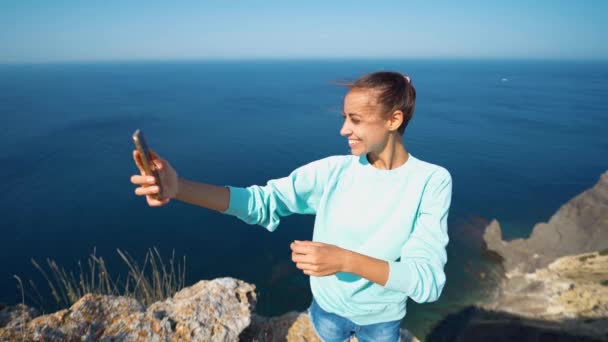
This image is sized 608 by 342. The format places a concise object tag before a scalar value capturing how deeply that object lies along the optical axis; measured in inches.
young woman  57.1
